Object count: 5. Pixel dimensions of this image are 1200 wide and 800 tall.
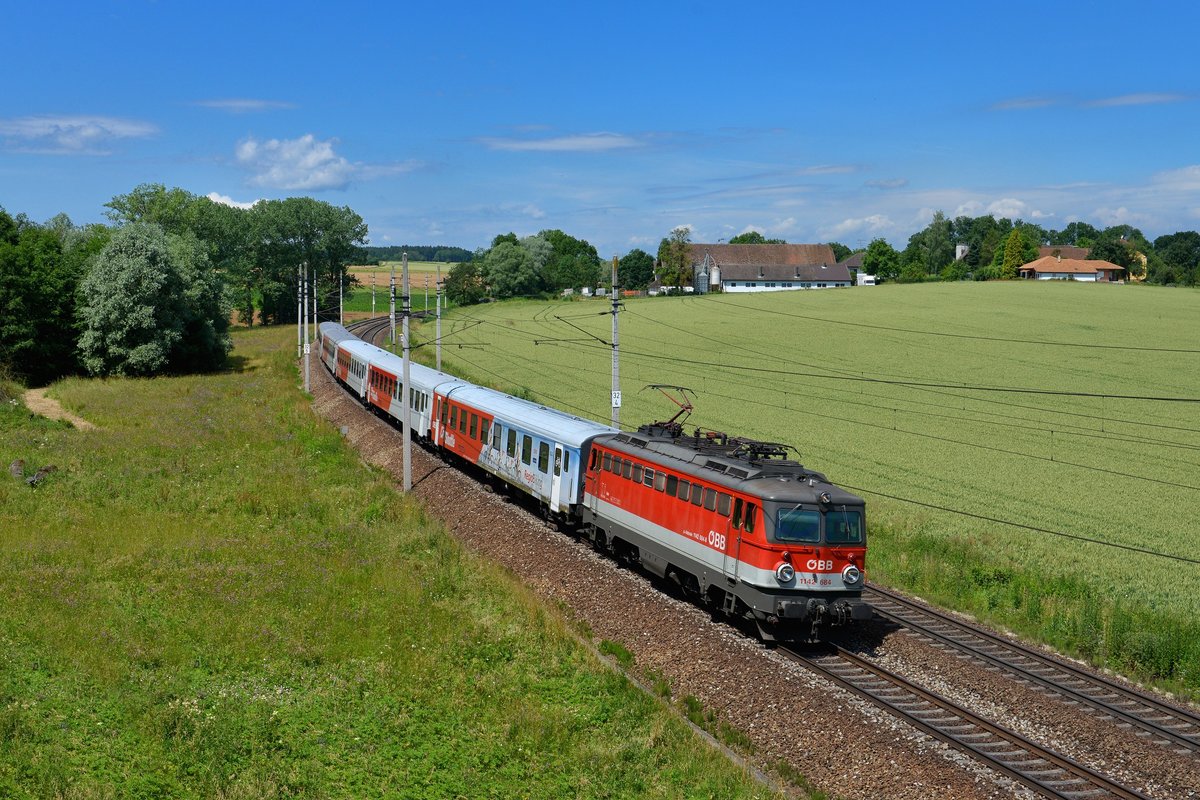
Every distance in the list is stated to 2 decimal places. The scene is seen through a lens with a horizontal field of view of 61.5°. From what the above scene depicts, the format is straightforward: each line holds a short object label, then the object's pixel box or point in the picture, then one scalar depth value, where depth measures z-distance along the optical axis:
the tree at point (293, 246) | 119.75
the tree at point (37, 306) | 60.47
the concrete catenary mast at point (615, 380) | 28.41
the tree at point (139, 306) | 62.22
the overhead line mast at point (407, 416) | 30.56
